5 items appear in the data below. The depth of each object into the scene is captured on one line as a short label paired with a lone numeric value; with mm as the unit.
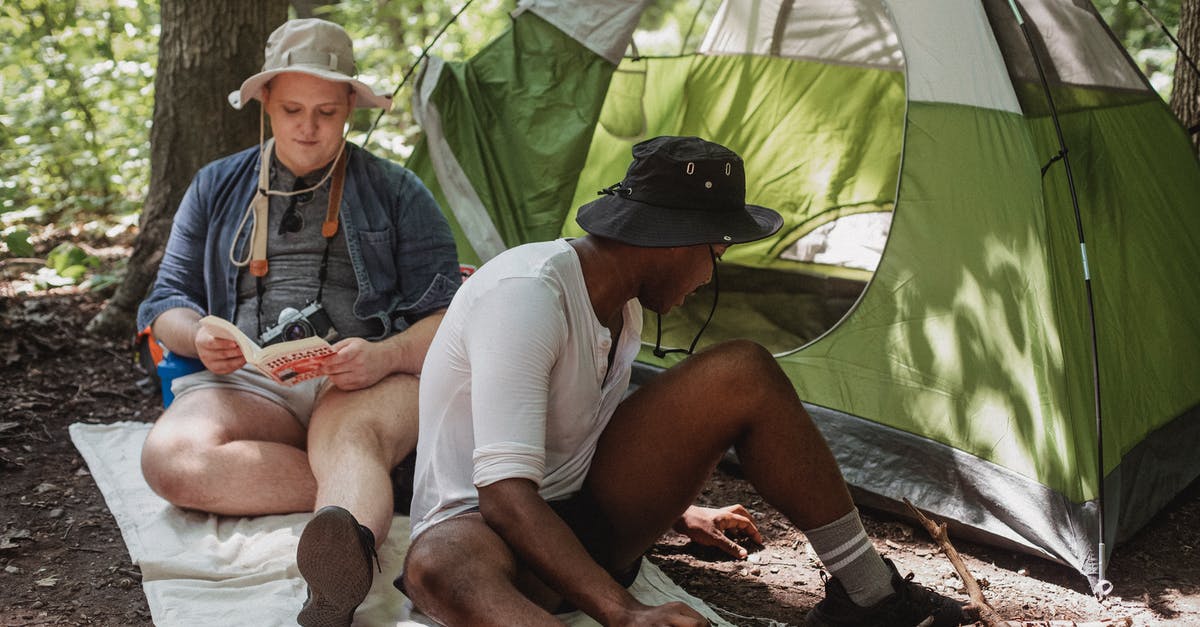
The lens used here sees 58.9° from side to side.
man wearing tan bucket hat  2402
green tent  2441
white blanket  2031
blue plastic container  2596
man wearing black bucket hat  1567
